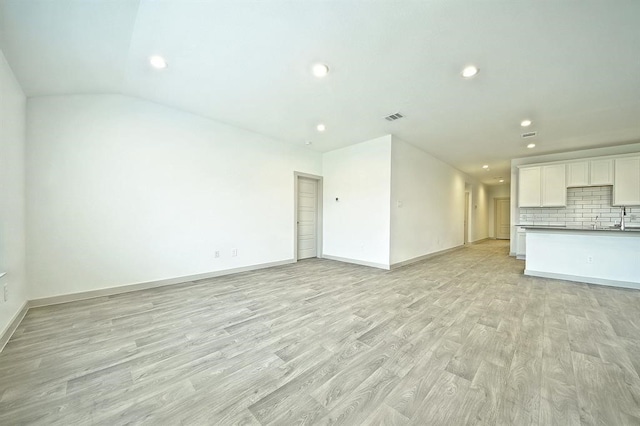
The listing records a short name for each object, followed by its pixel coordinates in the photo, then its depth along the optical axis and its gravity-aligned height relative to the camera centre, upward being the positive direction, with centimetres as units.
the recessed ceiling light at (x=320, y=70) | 267 +167
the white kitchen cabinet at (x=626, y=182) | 488 +65
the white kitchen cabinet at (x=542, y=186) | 570 +65
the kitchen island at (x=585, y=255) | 377 -77
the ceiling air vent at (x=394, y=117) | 395 +165
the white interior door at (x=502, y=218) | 1146 -34
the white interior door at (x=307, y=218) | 598 -20
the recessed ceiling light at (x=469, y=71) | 267 +166
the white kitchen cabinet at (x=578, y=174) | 539 +91
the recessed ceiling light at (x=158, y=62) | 257 +170
